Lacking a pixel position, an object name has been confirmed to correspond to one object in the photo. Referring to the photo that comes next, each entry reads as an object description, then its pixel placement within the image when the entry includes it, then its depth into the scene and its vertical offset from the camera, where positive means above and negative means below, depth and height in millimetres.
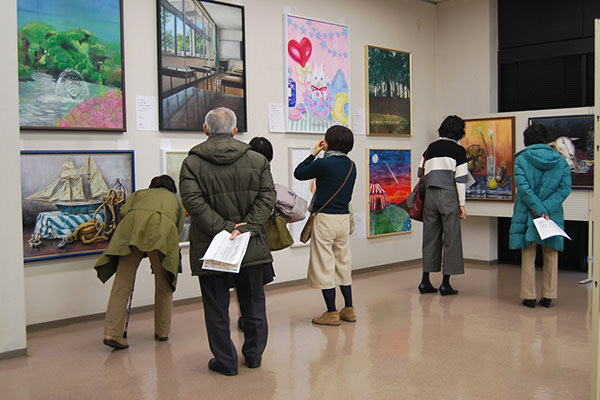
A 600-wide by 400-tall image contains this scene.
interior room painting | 6141 +1074
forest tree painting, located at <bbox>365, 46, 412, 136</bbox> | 8312 +994
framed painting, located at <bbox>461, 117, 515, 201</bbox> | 8184 +91
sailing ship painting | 5324 -266
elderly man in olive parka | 4027 -287
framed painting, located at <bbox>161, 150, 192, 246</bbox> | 6164 +19
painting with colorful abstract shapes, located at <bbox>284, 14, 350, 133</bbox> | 7284 +1092
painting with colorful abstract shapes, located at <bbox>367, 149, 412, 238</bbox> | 8352 -362
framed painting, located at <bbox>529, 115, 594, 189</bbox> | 7539 +228
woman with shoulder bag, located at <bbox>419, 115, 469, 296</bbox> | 6547 -373
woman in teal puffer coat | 5855 -363
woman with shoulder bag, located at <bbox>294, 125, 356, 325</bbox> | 5242 -316
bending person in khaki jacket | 4680 -610
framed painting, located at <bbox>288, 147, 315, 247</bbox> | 7281 -230
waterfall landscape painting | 5250 +902
